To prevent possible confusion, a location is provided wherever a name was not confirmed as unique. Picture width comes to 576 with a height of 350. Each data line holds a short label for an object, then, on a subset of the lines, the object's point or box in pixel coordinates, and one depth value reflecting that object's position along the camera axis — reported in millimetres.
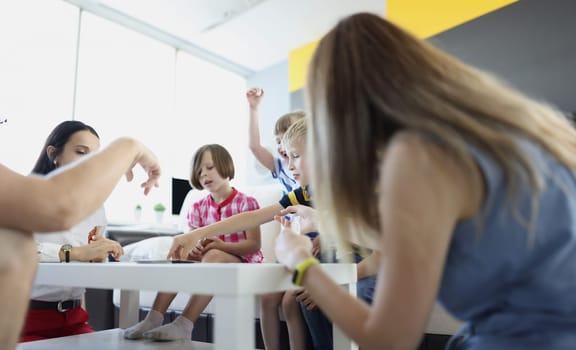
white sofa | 1339
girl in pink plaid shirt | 1369
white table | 649
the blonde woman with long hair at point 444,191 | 562
